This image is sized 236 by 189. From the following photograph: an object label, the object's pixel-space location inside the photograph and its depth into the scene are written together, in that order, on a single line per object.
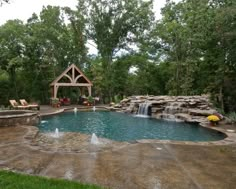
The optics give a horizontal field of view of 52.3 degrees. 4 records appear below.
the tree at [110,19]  23.88
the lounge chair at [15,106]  14.84
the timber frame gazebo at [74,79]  19.34
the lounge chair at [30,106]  15.30
